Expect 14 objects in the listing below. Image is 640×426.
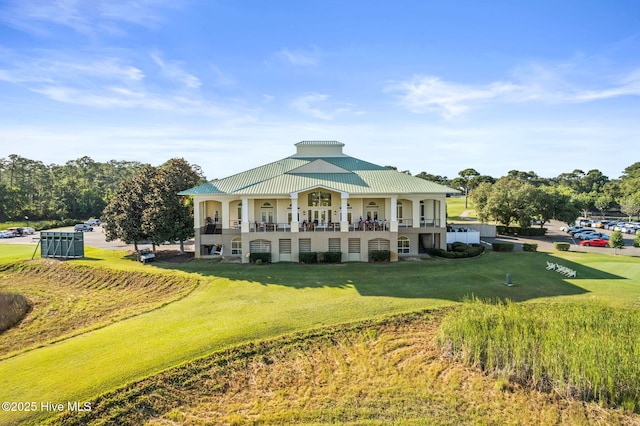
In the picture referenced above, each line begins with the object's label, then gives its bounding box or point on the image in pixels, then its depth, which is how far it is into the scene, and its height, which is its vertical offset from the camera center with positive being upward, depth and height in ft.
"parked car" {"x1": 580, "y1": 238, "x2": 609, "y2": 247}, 129.63 -11.49
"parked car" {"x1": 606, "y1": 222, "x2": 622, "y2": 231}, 188.90 -7.59
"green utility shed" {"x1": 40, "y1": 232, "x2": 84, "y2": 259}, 106.73 -8.18
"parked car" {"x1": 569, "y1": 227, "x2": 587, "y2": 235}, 164.39 -8.71
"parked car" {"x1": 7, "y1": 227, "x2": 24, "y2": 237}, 170.77 -6.21
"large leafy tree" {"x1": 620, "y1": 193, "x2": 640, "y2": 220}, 219.41 +3.30
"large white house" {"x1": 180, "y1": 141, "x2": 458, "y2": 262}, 100.83 +0.41
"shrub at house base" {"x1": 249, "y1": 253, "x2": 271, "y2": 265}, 98.43 -11.46
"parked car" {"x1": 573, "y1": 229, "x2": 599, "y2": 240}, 154.43 -10.00
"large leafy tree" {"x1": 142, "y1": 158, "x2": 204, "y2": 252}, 103.24 +1.77
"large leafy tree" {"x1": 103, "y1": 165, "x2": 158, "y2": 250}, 106.63 +2.50
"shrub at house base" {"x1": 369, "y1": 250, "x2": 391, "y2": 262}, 99.66 -11.64
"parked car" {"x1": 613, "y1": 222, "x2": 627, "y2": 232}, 179.91 -7.84
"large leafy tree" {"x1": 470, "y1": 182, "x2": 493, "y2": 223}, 172.24 +6.84
